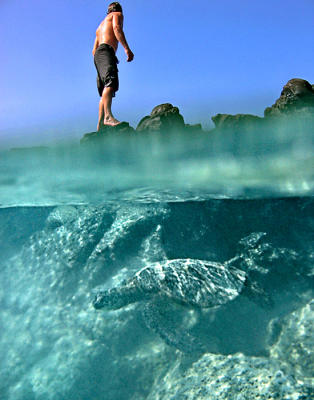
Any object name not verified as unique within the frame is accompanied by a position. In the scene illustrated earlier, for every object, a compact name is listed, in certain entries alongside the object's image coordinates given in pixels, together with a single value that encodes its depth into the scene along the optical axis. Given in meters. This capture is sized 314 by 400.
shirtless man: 4.81
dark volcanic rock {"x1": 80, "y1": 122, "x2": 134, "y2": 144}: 6.60
